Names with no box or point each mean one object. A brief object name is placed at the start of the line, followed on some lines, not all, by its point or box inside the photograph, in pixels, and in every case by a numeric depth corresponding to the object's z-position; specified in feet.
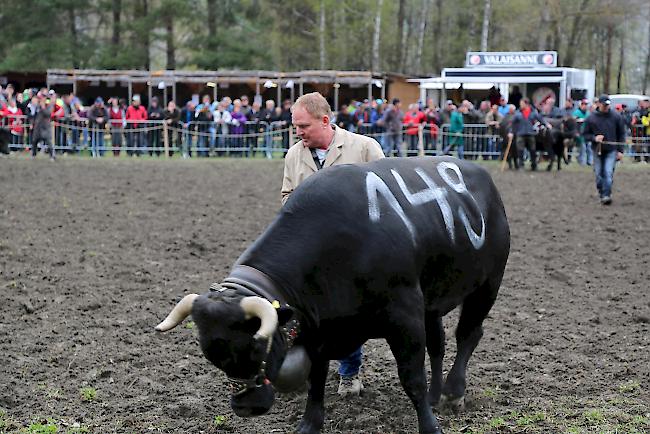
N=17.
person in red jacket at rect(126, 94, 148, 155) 86.74
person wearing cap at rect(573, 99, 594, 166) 84.02
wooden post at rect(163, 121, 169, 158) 85.25
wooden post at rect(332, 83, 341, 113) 107.39
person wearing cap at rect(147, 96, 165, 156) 86.94
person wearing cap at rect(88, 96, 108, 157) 86.07
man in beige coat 18.38
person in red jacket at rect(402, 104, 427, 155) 86.07
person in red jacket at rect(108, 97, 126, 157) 86.28
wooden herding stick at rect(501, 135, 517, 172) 74.90
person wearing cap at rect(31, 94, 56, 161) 76.43
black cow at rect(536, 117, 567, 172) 76.38
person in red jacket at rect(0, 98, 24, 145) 84.43
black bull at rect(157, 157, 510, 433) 13.88
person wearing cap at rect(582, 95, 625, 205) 51.88
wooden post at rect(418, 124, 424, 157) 84.38
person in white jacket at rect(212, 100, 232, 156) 88.07
